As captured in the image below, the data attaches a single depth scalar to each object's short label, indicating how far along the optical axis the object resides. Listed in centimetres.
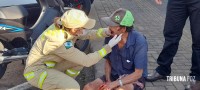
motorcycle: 271
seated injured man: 205
